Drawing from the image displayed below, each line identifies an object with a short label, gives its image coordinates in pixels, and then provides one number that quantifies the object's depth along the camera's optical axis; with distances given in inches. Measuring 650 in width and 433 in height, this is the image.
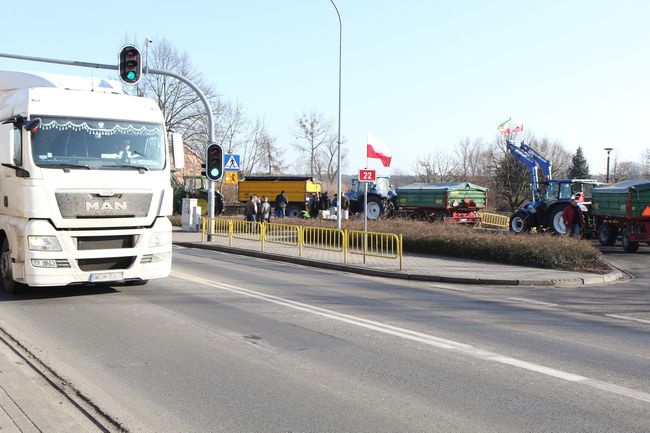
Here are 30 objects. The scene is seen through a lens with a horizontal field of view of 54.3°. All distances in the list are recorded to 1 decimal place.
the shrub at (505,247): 645.3
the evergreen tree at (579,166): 2640.3
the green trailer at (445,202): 1282.0
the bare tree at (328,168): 3465.3
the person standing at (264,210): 1167.6
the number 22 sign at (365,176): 691.4
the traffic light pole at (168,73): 713.0
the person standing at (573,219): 895.5
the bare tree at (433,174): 2341.3
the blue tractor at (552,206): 1049.7
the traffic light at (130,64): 693.9
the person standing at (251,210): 1110.4
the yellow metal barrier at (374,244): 669.9
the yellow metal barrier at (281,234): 808.9
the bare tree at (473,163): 2797.2
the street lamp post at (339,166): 894.2
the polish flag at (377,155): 705.0
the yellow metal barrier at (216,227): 879.1
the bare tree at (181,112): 1939.0
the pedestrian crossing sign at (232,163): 916.0
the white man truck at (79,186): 373.4
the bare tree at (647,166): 3156.0
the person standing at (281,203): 1397.6
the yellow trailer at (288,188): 1648.6
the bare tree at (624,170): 2821.9
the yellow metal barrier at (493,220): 1340.8
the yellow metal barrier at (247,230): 846.5
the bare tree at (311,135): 3186.5
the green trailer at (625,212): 845.8
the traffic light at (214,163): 815.9
